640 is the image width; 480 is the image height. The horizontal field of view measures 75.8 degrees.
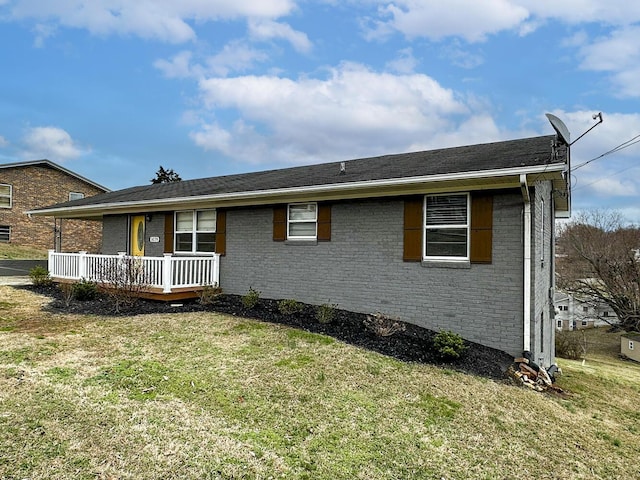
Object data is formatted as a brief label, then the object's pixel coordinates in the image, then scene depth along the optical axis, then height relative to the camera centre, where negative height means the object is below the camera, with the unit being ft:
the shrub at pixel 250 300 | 30.94 -4.17
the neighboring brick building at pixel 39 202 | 78.95 +8.07
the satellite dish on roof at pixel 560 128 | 23.59 +7.02
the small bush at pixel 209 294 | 32.50 -4.10
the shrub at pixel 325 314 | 26.78 -4.55
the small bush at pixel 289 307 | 29.01 -4.42
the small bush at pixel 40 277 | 42.34 -3.59
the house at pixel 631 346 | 82.84 -20.30
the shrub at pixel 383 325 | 24.39 -4.86
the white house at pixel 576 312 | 110.01 -19.58
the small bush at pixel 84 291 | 34.24 -4.03
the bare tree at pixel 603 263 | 101.04 -3.72
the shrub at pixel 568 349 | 57.47 -14.50
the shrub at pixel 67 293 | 32.55 -4.20
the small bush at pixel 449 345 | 21.57 -5.28
